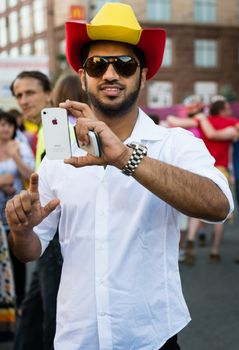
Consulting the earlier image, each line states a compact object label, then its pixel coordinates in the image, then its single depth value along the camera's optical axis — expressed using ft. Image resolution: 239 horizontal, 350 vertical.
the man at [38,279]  9.64
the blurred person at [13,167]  14.43
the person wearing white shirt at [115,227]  6.15
